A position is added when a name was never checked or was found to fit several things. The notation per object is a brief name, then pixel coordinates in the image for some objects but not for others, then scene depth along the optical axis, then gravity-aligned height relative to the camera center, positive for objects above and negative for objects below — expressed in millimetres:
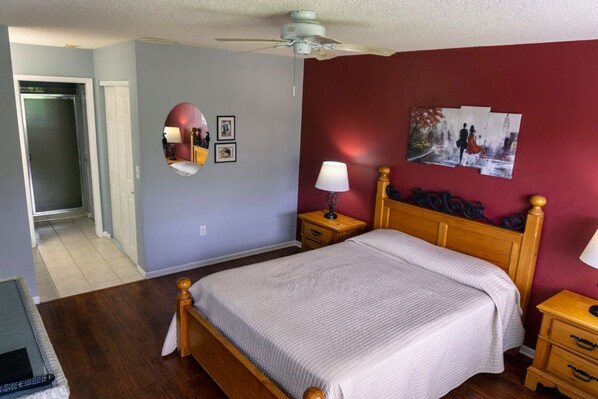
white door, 4391 -607
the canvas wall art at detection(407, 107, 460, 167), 3525 -82
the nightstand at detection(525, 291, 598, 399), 2578 -1344
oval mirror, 4168 -248
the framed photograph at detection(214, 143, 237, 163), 4539 -384
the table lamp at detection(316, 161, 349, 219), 4215 -556
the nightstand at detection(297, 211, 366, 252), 4191 -1079
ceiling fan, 2266 +430
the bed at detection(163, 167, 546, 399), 2189 -1144
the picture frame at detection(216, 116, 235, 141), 4489 -125
